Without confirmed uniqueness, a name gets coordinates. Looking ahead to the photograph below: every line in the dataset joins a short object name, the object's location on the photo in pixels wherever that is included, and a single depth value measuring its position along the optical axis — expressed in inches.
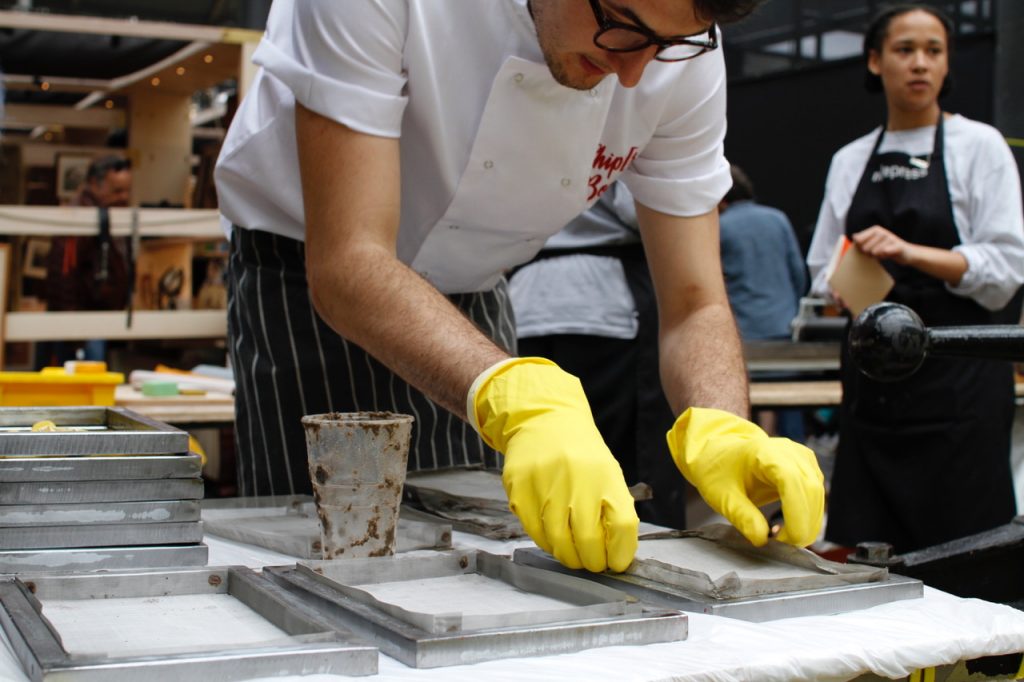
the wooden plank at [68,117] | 235.5
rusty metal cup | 78.6
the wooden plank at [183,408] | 173.2
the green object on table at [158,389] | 184.9
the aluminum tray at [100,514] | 80.2
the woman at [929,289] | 171.5
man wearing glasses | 84.8
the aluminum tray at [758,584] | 77.1
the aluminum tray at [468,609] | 71.0
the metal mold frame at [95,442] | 80.5
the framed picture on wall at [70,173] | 211.9
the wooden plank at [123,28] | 198.9
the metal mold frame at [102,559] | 80.3
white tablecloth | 70.3
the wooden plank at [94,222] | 193.3
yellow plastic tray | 151.5
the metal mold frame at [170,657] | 67.5
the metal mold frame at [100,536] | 80.3
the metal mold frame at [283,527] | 84.9
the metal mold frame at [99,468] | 79.8
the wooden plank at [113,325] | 197.9
